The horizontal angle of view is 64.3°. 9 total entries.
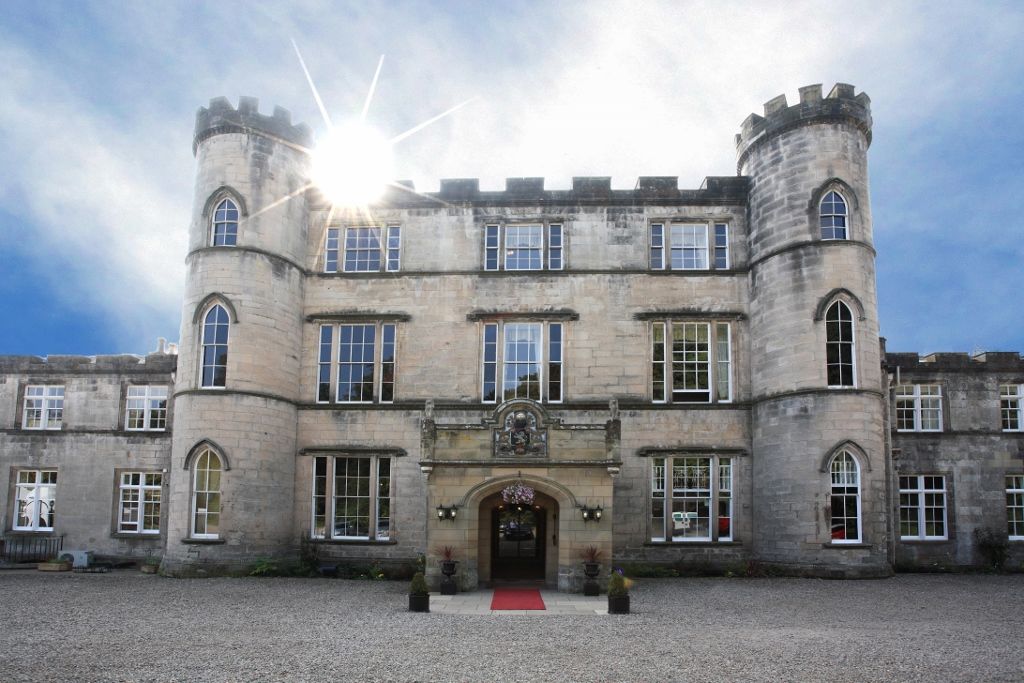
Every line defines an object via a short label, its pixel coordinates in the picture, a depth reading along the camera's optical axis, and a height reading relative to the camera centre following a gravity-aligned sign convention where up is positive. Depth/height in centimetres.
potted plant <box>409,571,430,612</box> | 1619 -272
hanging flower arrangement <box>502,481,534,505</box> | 1945 -82
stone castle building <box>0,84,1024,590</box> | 2180 +230
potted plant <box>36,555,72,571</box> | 2338 -320
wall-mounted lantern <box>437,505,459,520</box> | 1930 -127
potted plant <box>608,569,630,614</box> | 1595 -271
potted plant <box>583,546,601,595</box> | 1847 -255
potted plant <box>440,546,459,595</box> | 1852 -269
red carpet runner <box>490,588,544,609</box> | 1694 -304
